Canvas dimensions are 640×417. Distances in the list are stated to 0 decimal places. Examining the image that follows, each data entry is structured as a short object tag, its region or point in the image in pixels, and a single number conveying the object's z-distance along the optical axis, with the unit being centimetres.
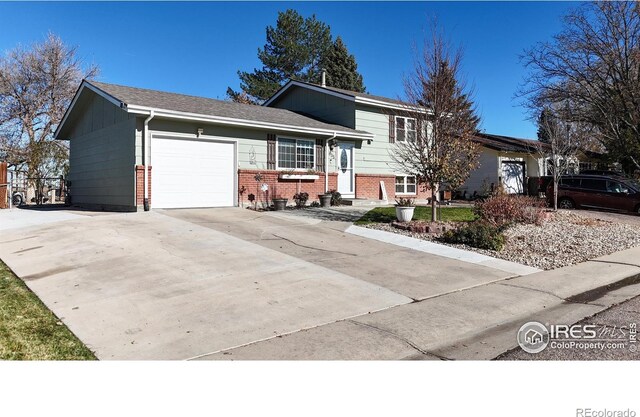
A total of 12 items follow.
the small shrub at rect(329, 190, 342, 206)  1609
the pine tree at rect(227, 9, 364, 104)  3856
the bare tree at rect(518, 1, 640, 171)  2023
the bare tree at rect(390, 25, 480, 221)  1073
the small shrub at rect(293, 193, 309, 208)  1522
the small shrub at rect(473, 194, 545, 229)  1098
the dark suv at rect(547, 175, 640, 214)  1650
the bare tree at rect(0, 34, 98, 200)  2473
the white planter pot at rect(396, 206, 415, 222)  1114
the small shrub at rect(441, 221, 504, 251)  870
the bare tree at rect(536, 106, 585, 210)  1626
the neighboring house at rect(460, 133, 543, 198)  2495
